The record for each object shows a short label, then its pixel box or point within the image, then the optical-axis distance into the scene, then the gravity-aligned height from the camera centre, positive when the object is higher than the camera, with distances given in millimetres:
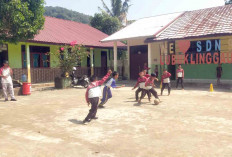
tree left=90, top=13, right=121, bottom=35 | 29578 +5966
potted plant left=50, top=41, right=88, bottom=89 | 14906 +490
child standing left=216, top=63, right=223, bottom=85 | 14242 -165
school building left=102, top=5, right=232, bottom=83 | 14562 +1893
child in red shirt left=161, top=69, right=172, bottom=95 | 11164 -472
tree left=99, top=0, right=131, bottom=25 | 34531 +9115
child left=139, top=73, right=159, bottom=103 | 8906 -557
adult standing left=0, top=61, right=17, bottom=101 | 10055 -278
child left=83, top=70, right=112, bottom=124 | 6311 -692
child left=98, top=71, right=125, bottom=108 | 8169 -839
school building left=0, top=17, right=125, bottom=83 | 15367 +1504
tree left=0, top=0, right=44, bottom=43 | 10586 +2510
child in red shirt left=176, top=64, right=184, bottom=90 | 13266 -233
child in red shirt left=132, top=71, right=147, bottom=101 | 9055 -486
